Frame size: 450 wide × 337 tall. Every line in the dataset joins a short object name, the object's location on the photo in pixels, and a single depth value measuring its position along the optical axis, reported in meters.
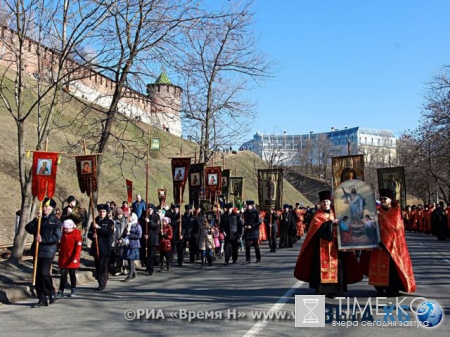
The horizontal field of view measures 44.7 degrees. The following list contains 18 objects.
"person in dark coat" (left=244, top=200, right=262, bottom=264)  17.30
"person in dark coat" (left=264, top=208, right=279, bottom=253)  22.56
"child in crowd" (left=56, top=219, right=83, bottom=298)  10.47
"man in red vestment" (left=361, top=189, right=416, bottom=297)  9.56
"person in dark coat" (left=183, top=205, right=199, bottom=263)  17.62
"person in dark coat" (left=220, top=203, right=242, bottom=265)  17.20
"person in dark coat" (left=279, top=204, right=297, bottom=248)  25.02
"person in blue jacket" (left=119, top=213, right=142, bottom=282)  13.25
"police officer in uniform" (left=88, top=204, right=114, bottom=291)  11.46
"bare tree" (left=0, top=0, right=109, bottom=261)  13.59
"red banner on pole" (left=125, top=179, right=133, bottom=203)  21.82
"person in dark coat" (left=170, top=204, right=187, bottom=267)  16.73
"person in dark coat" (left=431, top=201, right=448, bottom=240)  29.75
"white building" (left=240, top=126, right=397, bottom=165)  102.19
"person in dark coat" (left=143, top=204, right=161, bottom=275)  14.31
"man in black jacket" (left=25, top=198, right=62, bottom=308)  9.62
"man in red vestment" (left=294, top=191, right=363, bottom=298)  9.52
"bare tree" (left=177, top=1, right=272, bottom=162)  25.00
